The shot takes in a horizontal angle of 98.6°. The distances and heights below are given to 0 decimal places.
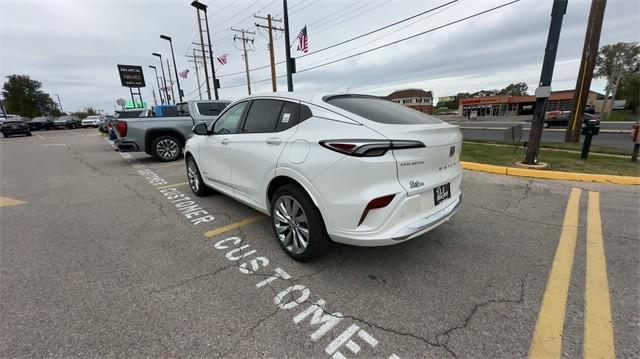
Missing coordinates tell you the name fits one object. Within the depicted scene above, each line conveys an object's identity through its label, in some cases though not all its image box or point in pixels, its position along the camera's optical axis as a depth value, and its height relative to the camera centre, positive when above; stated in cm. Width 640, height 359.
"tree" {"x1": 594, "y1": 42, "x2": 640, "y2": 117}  4378 +694
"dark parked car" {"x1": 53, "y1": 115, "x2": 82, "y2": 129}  3120 +48
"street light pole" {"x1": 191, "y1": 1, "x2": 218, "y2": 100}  1959 +604
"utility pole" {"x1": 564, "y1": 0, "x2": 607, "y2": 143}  952 +169
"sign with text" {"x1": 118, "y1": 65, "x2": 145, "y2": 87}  3525 +619
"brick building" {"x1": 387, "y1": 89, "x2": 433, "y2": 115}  8667 +532
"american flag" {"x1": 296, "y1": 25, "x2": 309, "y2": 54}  1472 +396
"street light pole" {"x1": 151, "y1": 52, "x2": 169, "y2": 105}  3454 +695
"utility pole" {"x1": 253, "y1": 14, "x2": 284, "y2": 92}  1891 +529
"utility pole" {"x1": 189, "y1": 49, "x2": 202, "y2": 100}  3764 +795
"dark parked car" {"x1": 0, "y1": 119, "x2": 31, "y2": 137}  2128 +8
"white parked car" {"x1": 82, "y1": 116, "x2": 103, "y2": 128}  3504 +44
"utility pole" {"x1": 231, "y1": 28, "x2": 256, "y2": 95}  2612 +672
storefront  5289 +82
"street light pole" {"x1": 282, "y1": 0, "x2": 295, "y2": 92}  1241 +326
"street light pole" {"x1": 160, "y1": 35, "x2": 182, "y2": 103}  2646 +798
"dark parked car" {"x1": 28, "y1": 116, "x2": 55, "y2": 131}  2870 +42
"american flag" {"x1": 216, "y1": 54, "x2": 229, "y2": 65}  2300 +495
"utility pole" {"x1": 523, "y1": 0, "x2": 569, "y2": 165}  547 +57
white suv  214 -45
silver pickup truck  787 -25
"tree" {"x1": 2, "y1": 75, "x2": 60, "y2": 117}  5831 +658
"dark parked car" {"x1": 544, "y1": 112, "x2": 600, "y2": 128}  2445 -106
